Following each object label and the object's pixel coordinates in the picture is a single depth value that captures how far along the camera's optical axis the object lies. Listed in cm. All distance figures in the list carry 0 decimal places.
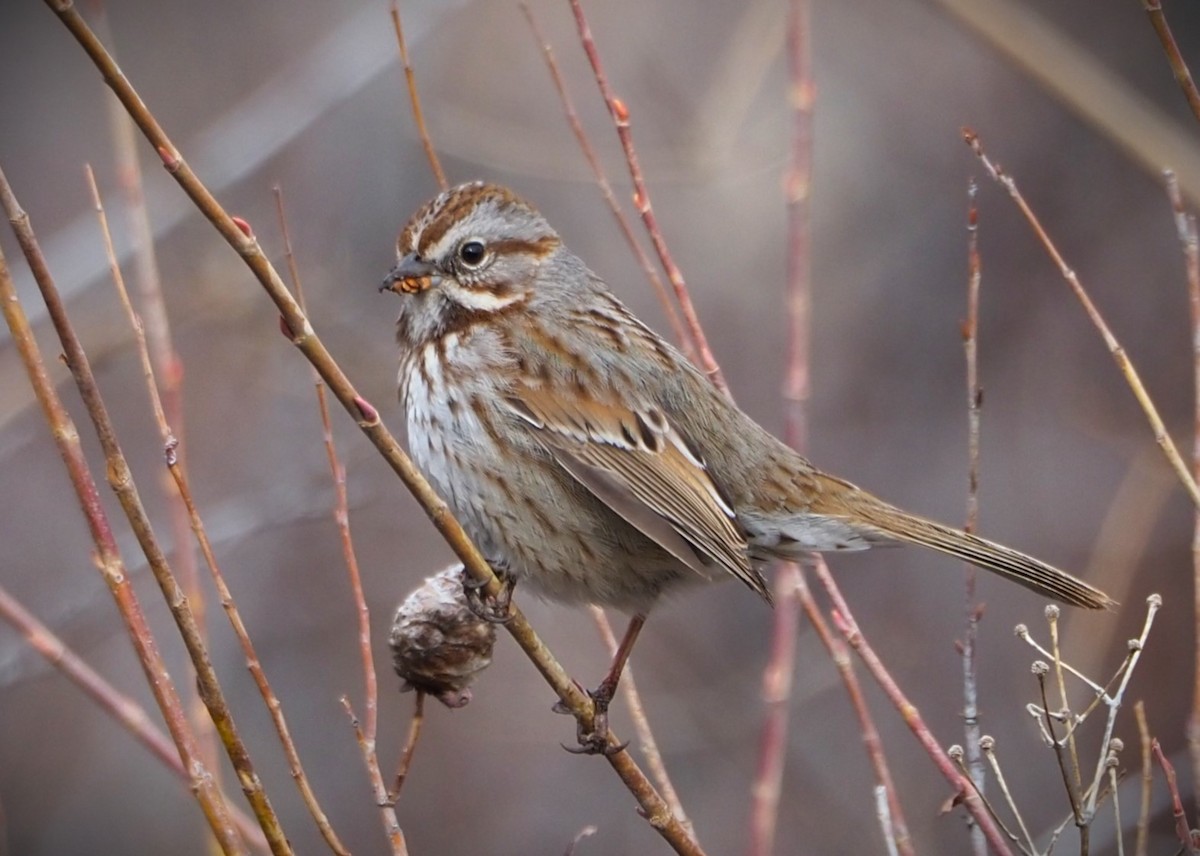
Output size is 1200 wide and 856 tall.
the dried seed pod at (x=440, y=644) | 542
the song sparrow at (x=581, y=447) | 646
